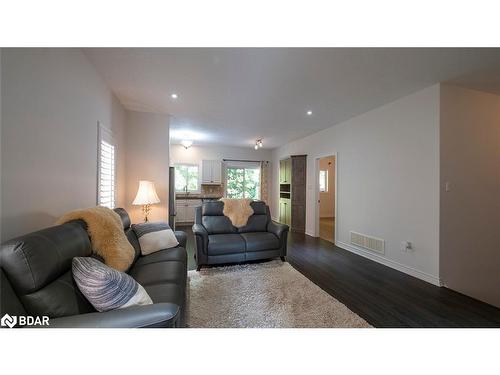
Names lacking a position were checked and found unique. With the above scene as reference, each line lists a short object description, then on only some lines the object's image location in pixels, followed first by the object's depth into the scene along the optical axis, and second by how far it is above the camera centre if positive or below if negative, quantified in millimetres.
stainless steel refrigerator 3969 -183
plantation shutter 2506 +254
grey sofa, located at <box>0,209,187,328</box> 877 -494
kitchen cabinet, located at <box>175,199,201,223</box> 6401 -719
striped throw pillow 1038 -540
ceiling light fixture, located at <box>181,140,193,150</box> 5305 +1242
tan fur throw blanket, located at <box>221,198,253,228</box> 3482 -393
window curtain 7320 +334
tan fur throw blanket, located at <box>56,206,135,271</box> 1536 -404
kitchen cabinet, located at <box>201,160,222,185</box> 6703 +566
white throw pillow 2250 -588
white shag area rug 1734 -1181
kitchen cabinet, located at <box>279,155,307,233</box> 5441 -83
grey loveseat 2891 -769
